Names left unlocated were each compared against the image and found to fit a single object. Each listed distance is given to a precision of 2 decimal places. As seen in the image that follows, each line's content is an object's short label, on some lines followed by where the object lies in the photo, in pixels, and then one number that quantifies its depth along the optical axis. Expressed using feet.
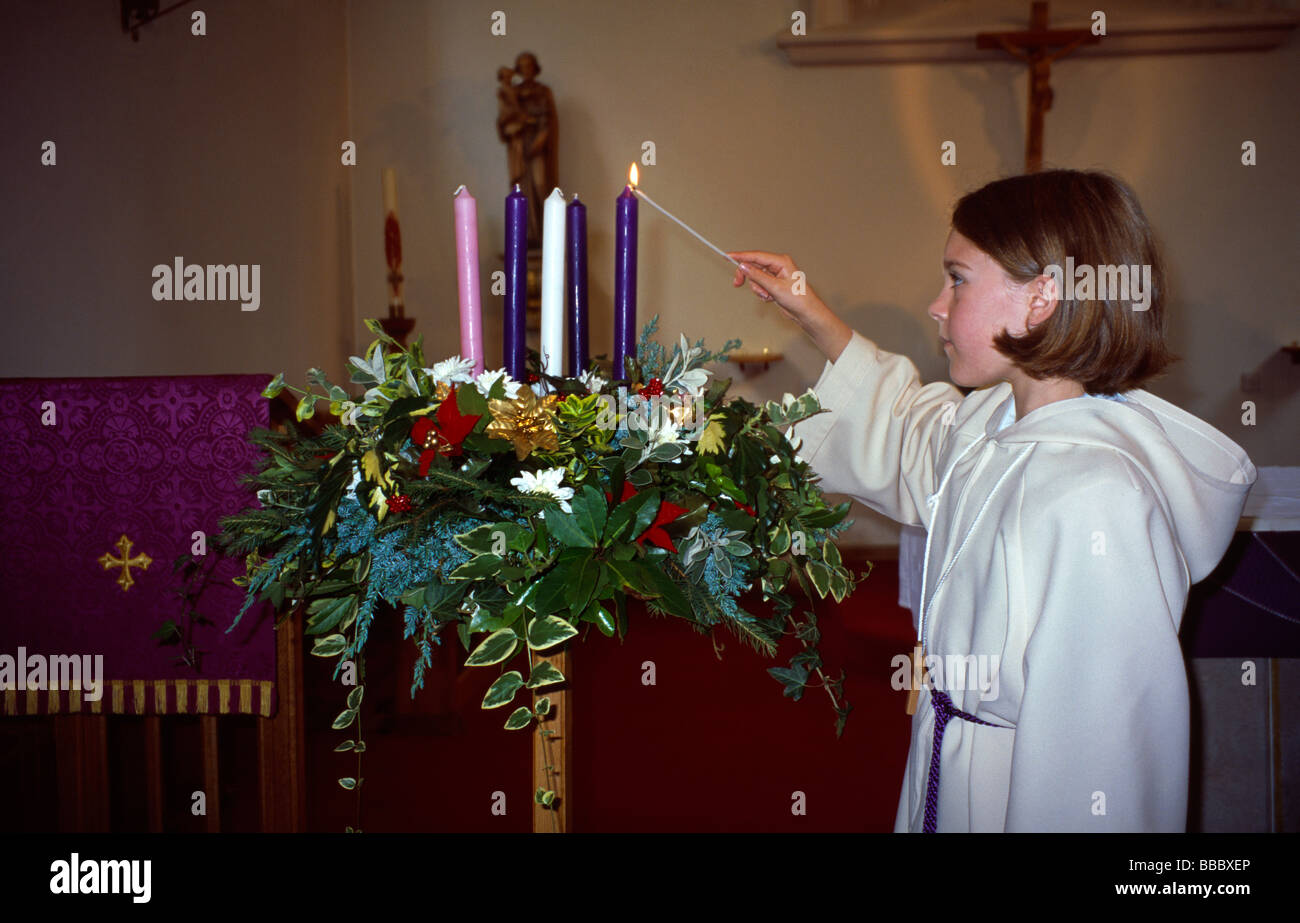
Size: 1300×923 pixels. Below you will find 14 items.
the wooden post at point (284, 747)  4.17
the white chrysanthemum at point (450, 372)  3.06
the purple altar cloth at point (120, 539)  3.95
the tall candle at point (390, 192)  13.25
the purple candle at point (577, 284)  3.26
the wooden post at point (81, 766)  4.18
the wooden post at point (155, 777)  4.32
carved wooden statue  16.44
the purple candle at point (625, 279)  3.24
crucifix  16.01
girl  3.22
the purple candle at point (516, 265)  3.11
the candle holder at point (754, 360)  17.70
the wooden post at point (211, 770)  4.18
